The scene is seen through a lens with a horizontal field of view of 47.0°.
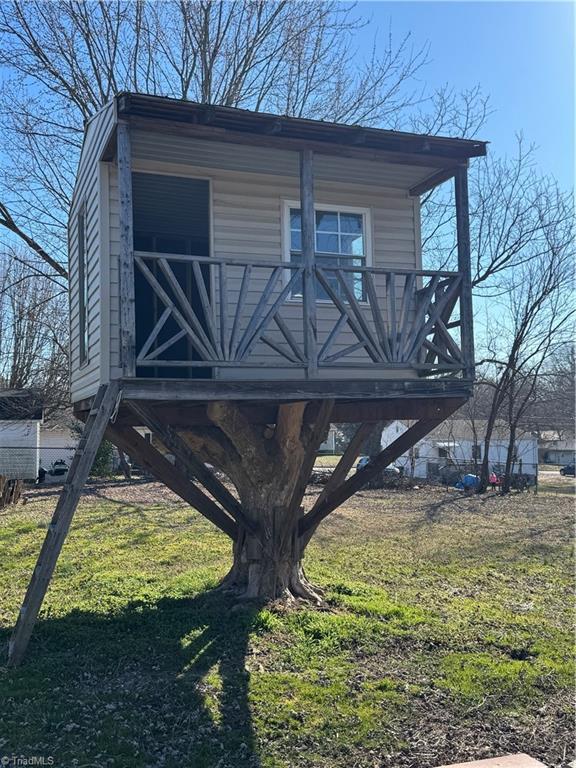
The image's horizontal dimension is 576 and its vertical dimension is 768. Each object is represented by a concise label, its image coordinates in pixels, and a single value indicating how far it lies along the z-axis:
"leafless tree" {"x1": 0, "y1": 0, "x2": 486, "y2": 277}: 16.88
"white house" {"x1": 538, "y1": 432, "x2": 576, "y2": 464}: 56.29
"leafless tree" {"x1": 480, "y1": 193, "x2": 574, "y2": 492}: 19.09
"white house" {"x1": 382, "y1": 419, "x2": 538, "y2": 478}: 24.80
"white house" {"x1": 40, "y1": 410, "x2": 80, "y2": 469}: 27.19
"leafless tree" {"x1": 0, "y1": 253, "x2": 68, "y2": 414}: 20.30
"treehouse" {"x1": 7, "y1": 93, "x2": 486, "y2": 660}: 5.45
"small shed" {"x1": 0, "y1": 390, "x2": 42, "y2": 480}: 20.09
